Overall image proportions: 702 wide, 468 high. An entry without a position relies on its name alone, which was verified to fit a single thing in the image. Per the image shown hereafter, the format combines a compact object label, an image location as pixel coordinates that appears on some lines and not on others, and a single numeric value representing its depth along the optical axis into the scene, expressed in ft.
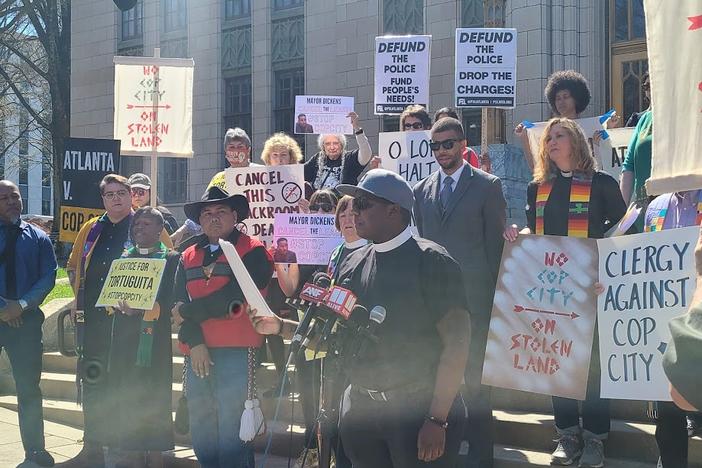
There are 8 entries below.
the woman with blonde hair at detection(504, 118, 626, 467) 17.56
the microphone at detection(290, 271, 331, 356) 11.50
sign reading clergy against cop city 15.08
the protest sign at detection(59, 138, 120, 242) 26.37
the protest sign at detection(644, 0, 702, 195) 9.16
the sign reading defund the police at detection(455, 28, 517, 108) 28.94
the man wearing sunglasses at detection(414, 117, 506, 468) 17.88
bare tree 88.89
